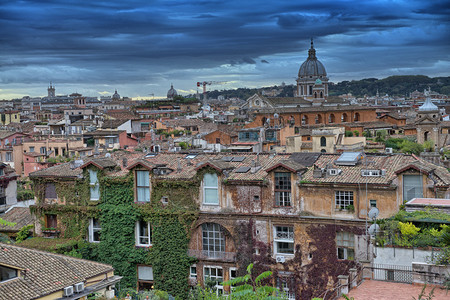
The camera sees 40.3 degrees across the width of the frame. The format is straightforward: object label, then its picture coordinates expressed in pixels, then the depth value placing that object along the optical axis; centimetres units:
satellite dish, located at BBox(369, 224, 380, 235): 2358
